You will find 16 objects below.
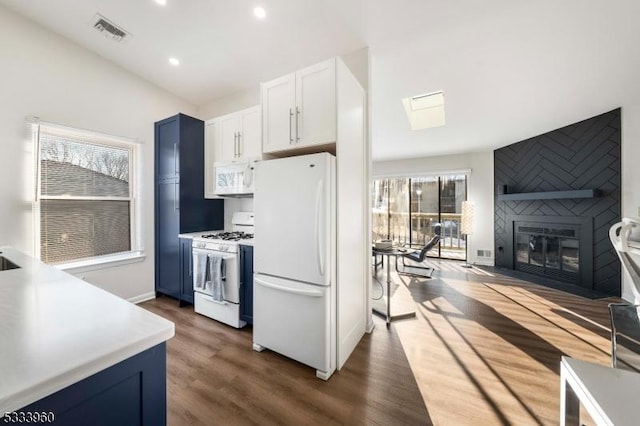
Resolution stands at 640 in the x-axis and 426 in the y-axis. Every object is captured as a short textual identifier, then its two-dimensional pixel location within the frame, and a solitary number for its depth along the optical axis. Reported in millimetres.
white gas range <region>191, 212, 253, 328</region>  2568
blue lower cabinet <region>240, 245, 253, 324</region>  2494
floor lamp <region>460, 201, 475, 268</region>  5461
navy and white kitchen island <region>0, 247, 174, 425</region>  544
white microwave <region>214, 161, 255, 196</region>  2947
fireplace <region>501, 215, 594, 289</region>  3836
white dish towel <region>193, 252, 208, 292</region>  2752
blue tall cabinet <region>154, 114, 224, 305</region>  3188
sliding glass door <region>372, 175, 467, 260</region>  6246
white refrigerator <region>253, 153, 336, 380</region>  1846
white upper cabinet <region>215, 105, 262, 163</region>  2971
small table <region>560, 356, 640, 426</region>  869
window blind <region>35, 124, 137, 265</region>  2686
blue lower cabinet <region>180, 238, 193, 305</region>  3076
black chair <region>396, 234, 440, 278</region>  4213
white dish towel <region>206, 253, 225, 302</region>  2604
